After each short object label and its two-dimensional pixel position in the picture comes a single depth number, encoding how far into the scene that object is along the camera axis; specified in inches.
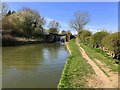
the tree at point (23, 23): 718.7
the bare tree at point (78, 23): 1074.4
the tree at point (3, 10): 784.4
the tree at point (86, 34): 540.5
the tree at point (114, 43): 214.8
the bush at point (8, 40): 565.1
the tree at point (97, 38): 333.4
